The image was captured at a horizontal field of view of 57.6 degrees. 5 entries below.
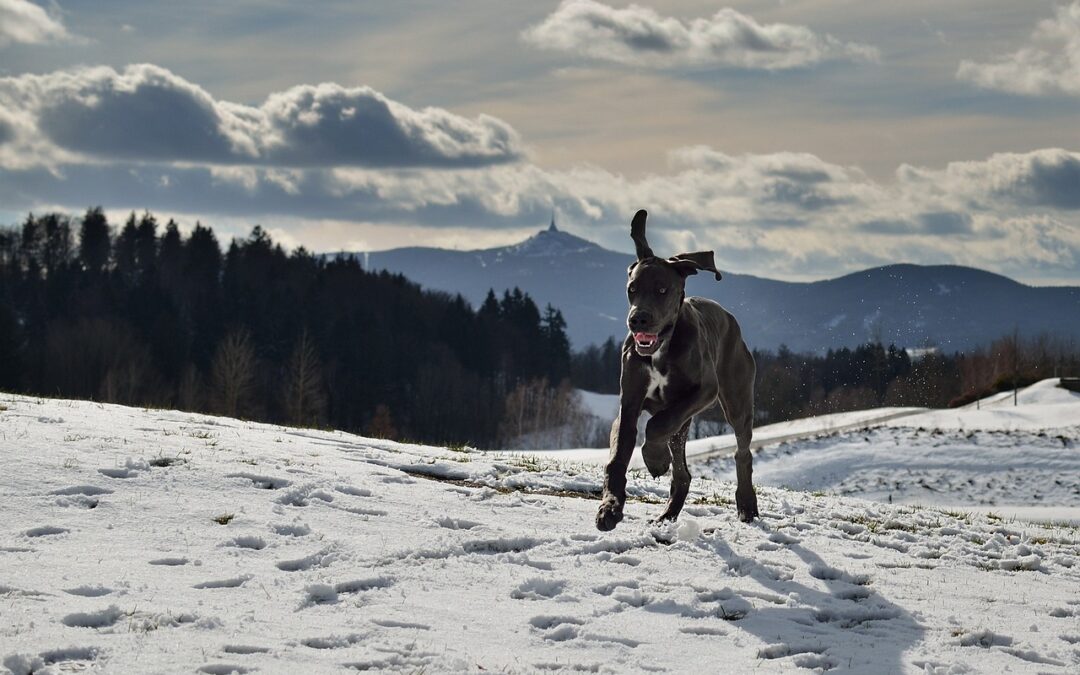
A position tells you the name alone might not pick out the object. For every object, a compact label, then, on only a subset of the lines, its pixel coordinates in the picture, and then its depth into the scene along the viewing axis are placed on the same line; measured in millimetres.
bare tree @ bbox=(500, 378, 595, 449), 102438
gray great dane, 8672
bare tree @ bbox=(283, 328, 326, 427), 74938
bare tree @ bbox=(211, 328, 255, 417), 67500
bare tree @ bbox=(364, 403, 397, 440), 80625
